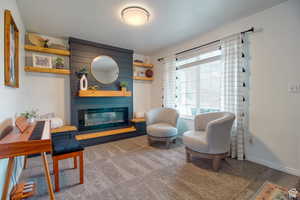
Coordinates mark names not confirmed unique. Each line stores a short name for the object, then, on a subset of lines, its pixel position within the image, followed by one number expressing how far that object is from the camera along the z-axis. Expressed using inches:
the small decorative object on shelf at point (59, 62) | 118.3
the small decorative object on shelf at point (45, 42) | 114.2
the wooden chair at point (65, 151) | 62.6
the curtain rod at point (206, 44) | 89.8
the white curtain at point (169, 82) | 143.6
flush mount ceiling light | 81.6
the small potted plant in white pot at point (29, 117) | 77.8
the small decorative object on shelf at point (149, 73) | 172.7
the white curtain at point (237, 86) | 92.7
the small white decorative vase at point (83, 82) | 124.5
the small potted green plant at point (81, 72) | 124.3
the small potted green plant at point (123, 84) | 147.3
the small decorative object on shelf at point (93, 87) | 131.5
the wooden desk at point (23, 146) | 41.8
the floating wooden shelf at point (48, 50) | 107.2
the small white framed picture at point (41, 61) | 110.3
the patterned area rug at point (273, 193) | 46.0
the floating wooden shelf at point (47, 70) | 106.3
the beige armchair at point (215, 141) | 78.1
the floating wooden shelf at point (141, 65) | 161.3
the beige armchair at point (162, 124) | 112.6
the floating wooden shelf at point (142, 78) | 163.0
